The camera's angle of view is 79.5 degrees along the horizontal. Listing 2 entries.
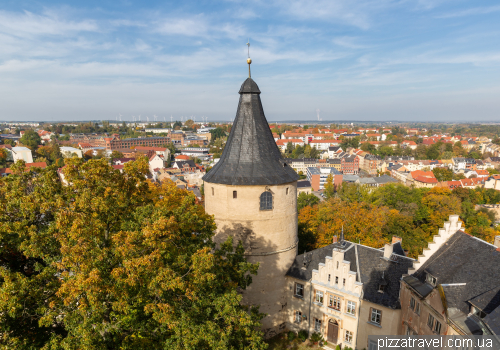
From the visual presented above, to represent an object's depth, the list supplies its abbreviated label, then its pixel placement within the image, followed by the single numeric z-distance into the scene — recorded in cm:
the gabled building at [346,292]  2311
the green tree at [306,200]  7562
